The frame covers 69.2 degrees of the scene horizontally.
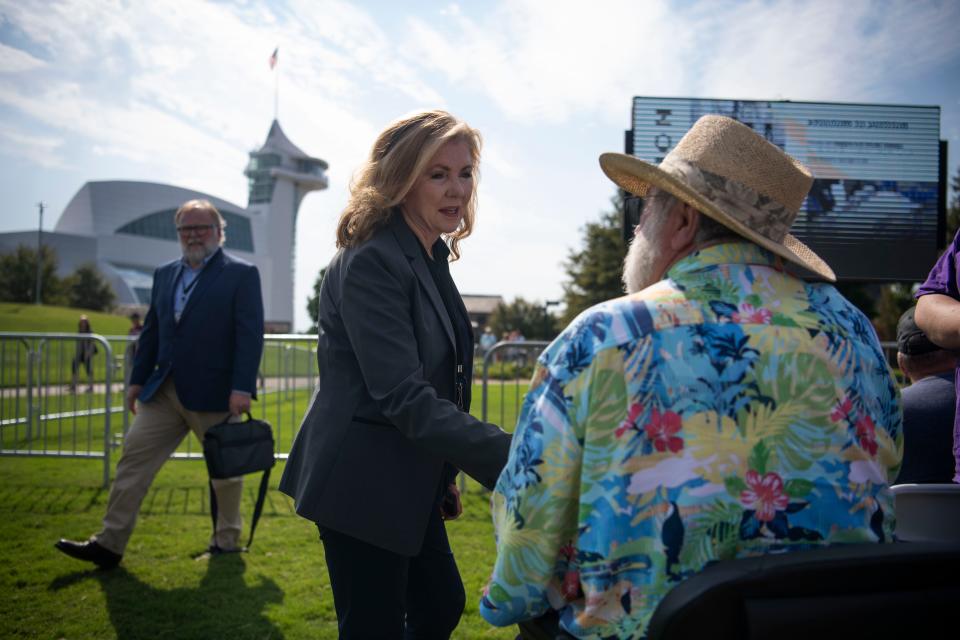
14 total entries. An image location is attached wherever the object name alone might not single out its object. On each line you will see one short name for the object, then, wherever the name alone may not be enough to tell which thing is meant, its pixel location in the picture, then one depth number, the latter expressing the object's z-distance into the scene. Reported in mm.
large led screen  5078
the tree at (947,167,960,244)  21044
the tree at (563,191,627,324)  33062
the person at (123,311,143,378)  7465
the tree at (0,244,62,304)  54688
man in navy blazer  4582
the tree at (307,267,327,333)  52222
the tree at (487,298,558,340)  52562
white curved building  84344
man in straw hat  1302
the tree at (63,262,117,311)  57500
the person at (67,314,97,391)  8681
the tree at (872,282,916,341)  23391
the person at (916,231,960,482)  2312
